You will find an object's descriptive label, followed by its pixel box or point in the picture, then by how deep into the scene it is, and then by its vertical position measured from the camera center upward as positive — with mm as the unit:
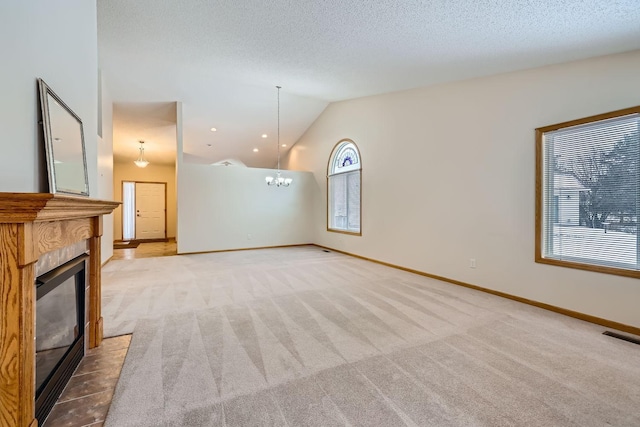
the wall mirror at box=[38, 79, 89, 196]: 1896 +507
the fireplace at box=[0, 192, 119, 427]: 1179 -356
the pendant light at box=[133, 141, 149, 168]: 8422 +1711
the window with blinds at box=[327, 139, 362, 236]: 6949 +582
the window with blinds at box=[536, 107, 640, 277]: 2861 +201
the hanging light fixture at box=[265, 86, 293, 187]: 7711 +832
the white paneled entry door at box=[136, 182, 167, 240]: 10227 -6
